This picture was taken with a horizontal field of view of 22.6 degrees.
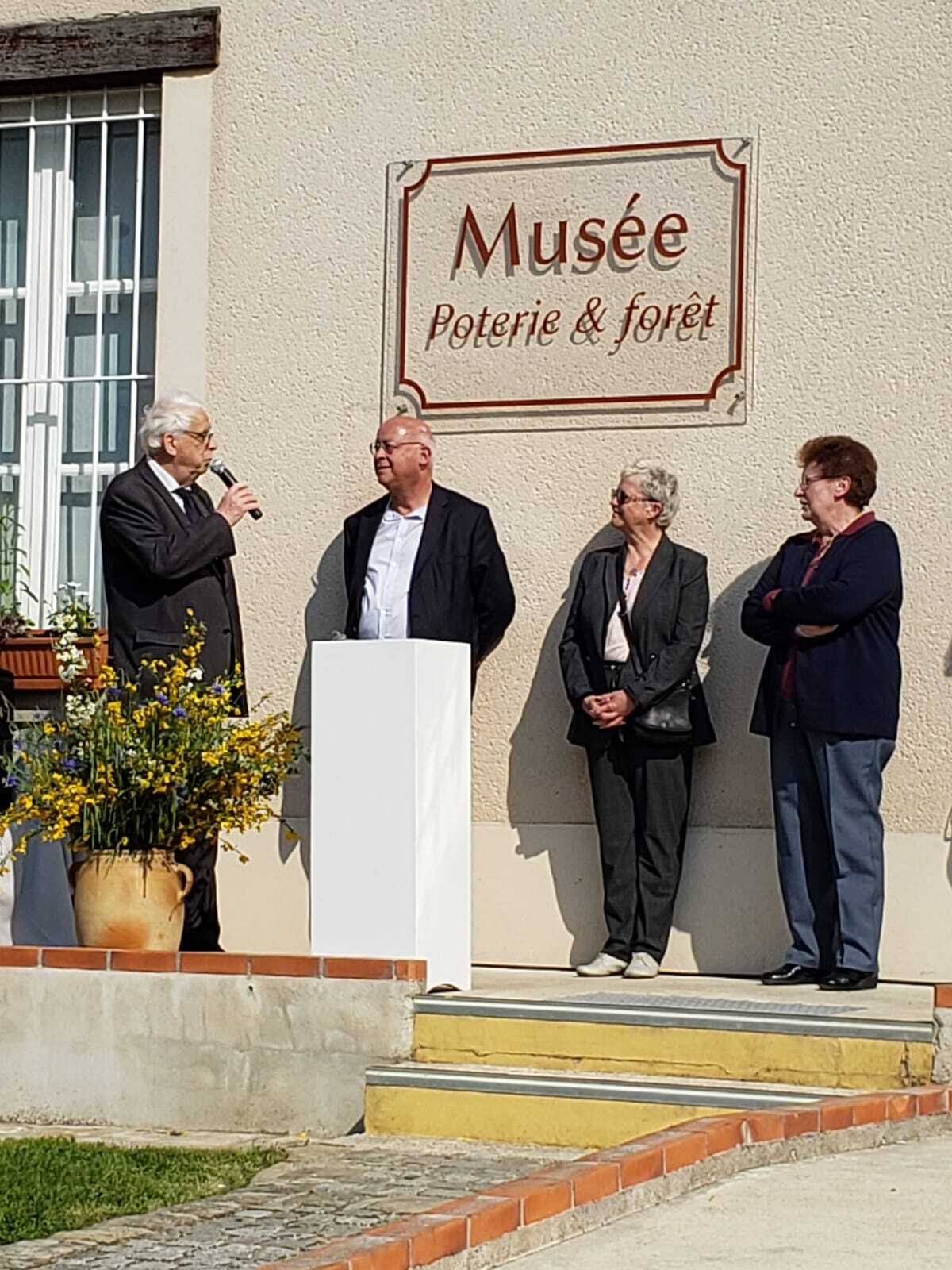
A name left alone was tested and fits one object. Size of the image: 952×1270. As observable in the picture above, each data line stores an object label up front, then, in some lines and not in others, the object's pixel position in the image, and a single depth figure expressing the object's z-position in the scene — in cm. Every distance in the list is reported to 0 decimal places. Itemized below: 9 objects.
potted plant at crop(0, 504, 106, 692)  875
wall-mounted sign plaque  835
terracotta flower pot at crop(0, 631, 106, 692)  887
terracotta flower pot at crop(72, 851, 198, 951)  741
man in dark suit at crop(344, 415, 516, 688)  822
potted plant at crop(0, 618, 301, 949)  743
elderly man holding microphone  795
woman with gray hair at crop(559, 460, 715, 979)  794
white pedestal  718
